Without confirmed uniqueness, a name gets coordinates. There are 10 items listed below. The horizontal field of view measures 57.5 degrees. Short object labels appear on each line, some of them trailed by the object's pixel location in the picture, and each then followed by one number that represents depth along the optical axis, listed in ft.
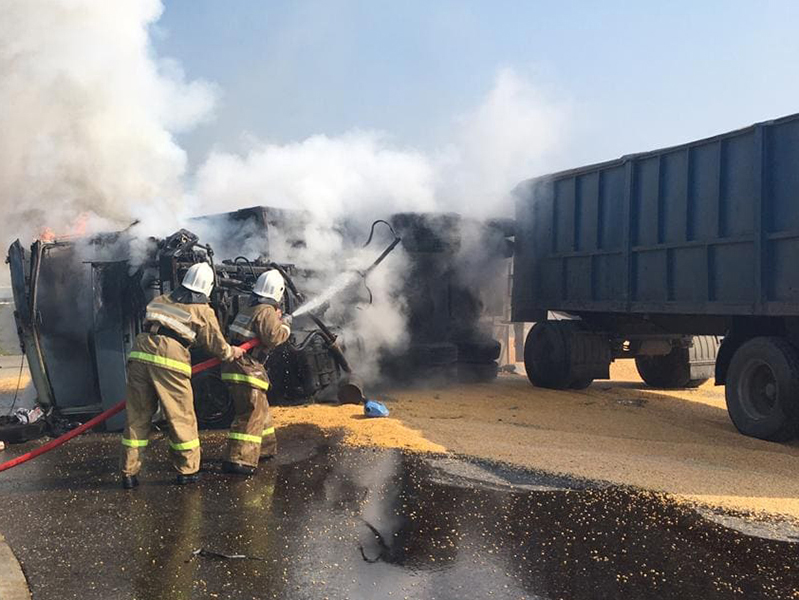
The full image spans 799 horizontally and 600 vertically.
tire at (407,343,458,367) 36.83
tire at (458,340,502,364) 39.42
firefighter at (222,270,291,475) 20.13
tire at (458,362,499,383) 39.58
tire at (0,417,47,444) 24.49
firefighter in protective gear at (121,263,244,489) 18.86
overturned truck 25.38
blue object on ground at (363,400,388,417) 27.40
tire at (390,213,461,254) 37.01
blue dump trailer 24.52
